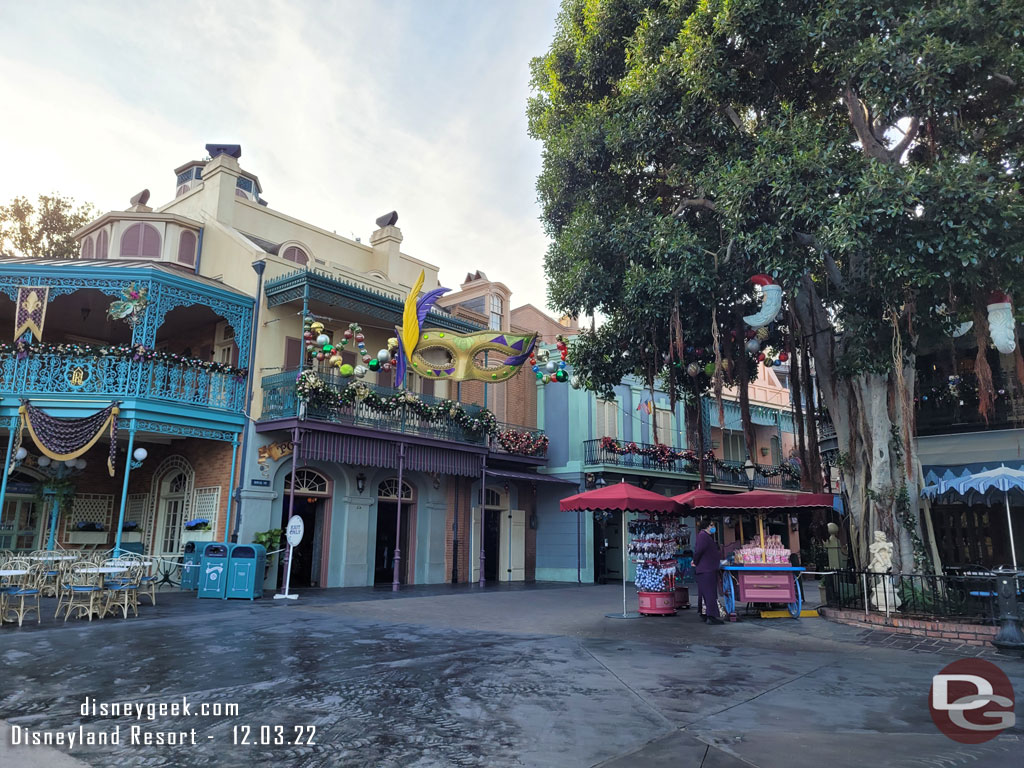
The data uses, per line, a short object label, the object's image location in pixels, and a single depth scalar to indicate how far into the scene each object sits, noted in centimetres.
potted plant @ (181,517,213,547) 1609
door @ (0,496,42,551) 1580
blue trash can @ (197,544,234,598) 1416
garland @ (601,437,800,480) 2364
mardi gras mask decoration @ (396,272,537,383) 1568
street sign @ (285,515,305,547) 1420
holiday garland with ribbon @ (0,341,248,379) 1420
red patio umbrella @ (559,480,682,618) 1203
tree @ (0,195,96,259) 2422
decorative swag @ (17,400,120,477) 1366
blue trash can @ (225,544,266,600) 1416
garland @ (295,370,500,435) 1592
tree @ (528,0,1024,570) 928
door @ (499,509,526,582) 2259
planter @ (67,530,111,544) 1645
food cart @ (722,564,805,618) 1219
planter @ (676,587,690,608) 1360
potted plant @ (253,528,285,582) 1577
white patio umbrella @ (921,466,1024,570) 1198
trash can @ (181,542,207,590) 1555
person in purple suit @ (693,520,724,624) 1150
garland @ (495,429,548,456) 2202
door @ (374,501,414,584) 1944
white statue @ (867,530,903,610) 1080
